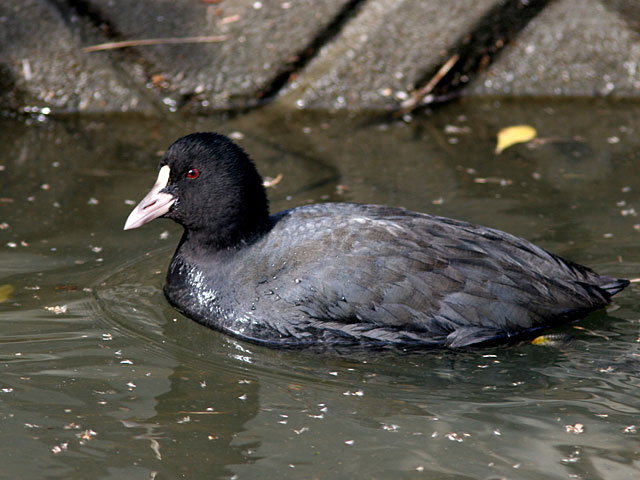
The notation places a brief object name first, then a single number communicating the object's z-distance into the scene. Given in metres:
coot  9.09
